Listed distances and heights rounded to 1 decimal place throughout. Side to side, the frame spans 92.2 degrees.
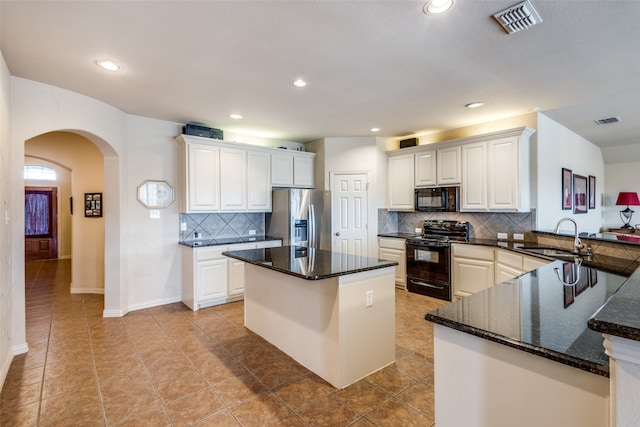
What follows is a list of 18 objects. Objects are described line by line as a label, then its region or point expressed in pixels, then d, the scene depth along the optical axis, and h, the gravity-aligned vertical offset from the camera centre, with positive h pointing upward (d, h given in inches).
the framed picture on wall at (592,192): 234.4 +15.3
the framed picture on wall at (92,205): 201.3 +6.1
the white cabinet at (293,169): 203.5 +30.1
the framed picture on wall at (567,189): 185.6 +13.8
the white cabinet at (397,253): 194.7 -26.5
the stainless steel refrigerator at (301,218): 189.3 -3.0
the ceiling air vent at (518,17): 73.3 +48.5
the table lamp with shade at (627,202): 250.5 +7.4
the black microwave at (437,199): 180.9 +8.0
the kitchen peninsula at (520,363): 39.1 -21.6
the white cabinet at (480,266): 142.1 -27.2
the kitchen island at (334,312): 90.7 -32.0
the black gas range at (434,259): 171.5 -26.8
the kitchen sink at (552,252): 117.4 -16.7
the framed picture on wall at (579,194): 203.3 +11.8
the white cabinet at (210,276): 161.2 -34.2
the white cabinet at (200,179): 168.2 +19.6
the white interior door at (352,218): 209.8 -3.6
